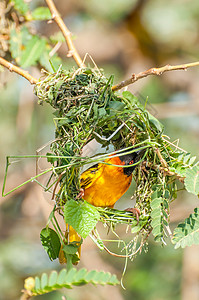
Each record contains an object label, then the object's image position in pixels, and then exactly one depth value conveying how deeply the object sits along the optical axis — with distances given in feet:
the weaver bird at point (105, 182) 19.12
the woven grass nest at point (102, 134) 15.88
